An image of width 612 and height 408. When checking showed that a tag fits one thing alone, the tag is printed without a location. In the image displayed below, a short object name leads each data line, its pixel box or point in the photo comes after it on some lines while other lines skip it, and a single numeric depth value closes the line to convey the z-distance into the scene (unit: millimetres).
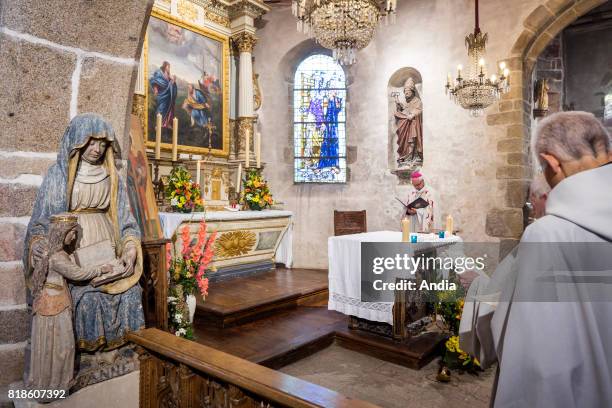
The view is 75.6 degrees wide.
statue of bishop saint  7344
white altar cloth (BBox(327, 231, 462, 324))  4078
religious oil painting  6629
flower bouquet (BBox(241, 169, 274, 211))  6658
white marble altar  5504
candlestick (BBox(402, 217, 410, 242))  4094
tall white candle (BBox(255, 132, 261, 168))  6883
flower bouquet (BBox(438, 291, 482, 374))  3539
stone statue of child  1664
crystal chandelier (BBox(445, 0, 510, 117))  5305
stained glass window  8375
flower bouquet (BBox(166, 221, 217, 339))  3311
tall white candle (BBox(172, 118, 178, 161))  5782
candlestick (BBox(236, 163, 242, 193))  6711
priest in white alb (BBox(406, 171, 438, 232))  5340
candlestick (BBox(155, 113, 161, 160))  5703
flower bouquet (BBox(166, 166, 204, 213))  5602
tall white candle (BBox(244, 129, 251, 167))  6656
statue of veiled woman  1818
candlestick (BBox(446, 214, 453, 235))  4814
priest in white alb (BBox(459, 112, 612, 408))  1146
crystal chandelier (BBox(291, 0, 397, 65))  3996
